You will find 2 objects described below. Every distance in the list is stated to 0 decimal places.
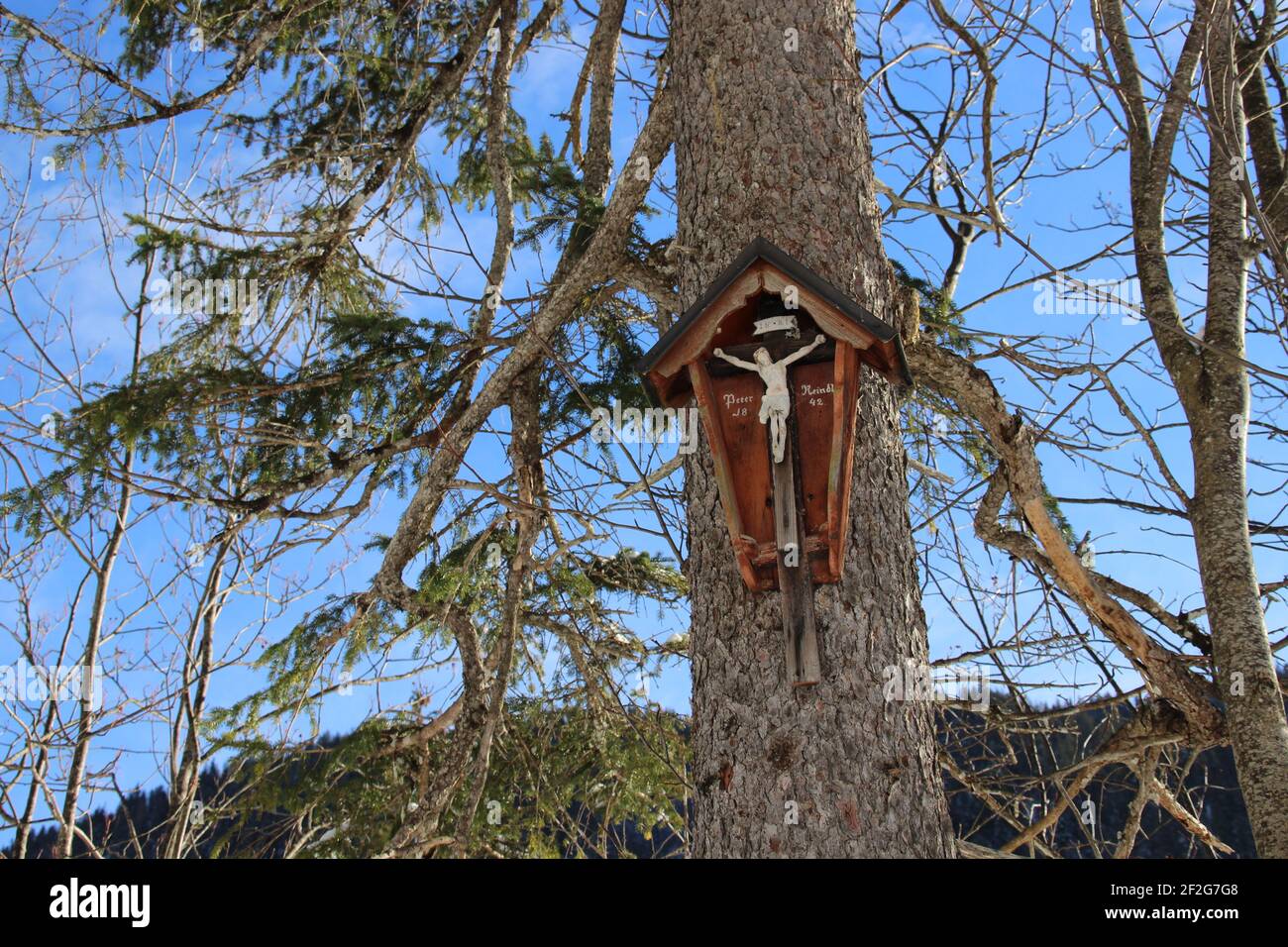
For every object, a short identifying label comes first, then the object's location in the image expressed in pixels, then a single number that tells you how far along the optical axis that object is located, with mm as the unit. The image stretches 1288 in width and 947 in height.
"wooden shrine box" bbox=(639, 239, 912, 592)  2865
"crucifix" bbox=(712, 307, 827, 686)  2730
